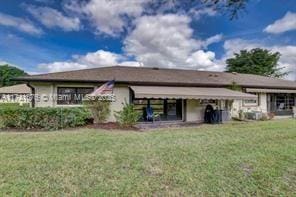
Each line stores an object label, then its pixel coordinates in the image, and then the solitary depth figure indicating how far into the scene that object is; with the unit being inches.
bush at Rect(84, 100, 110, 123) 527.9
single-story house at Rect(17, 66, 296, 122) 527.1
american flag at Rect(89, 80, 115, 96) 511.6
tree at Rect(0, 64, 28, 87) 2746.3
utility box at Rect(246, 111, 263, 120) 668.4
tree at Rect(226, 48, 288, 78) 1572.3
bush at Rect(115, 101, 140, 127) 514.3
